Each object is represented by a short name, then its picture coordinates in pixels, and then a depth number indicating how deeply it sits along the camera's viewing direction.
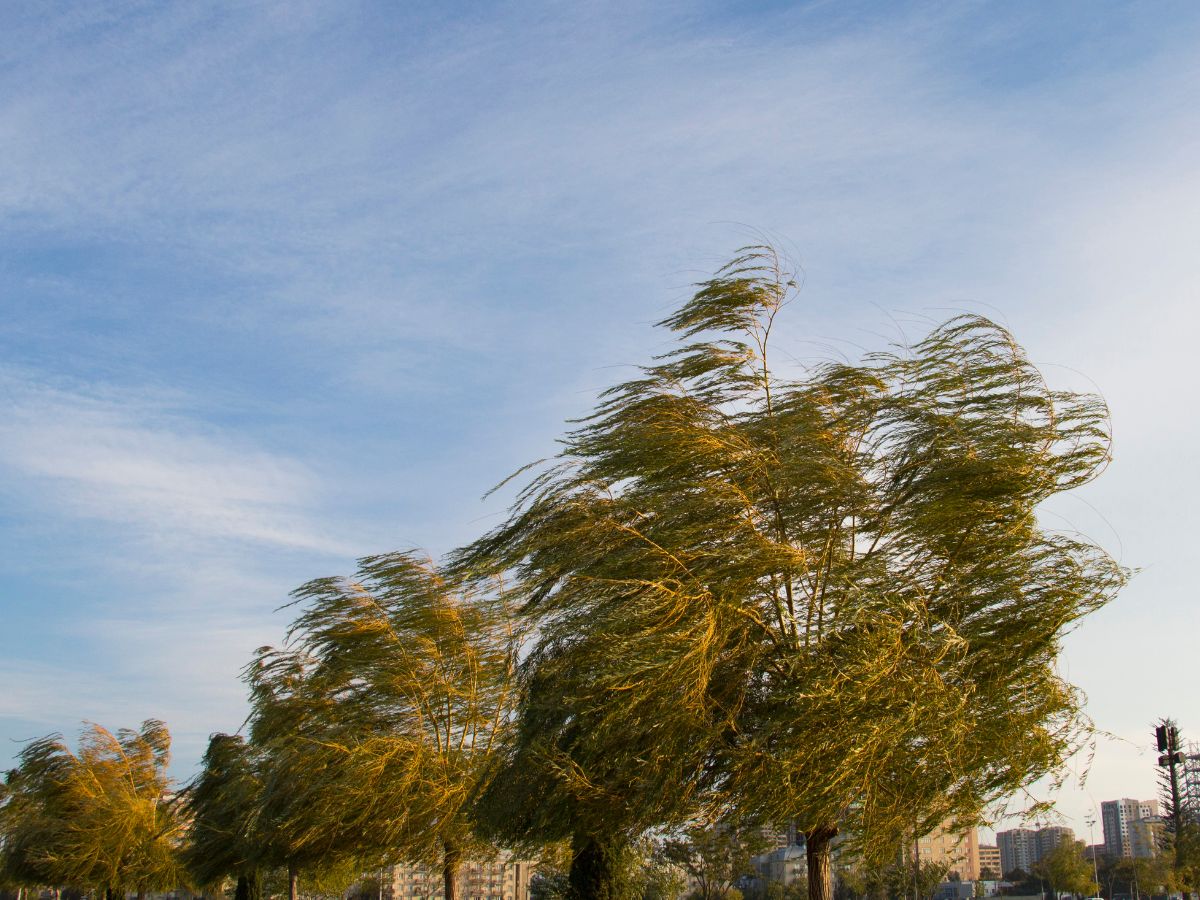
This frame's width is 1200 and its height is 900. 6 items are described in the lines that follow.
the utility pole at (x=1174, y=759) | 28.65
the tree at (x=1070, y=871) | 64.38
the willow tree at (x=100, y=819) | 35.22
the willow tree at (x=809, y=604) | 11.26
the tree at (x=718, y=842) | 12.90
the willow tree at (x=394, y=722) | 19.77
